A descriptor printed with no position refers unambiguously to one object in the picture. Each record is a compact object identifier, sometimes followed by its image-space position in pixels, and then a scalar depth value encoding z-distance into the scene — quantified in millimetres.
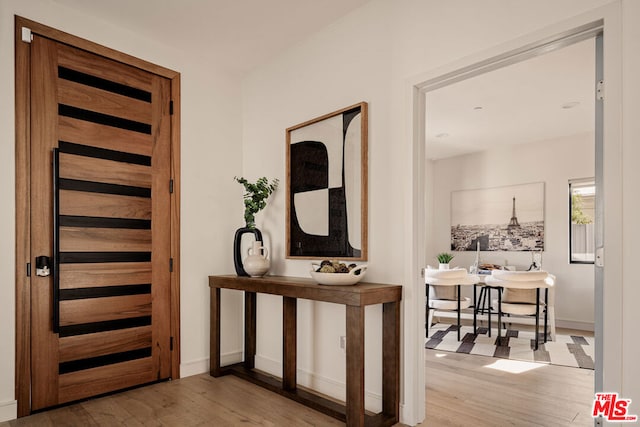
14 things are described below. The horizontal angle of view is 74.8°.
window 5719
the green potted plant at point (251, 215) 3425
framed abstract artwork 2867
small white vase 3281
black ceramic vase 3416
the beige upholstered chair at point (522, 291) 4633
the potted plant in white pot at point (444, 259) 6290
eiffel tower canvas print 6152
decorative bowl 2553
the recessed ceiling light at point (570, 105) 4508
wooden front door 2787
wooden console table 2332
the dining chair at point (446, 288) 4984
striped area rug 4086
